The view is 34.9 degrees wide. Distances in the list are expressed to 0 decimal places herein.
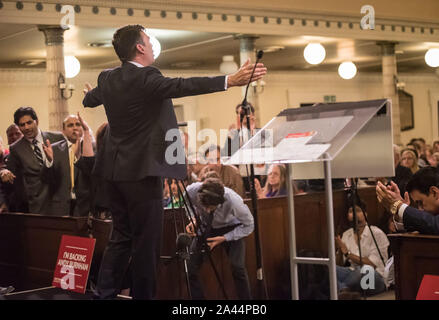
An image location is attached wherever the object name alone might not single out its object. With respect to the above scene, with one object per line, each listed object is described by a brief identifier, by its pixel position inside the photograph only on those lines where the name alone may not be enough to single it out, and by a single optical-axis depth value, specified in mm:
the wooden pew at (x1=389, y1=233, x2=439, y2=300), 3551
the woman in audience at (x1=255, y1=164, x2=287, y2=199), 6305
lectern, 2916
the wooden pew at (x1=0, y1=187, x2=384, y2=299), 4770
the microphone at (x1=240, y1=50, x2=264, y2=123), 3077
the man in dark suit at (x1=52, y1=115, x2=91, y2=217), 5305
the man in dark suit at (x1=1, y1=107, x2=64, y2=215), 5469
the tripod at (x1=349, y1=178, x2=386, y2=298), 4070
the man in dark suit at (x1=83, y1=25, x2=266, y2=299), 3320
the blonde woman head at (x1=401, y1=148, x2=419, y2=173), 7477
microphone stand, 3264
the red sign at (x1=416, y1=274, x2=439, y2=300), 3318
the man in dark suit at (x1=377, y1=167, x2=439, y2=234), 3564
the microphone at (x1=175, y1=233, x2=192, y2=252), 3672
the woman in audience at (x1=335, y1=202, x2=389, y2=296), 5547
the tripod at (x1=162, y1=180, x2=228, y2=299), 3652
